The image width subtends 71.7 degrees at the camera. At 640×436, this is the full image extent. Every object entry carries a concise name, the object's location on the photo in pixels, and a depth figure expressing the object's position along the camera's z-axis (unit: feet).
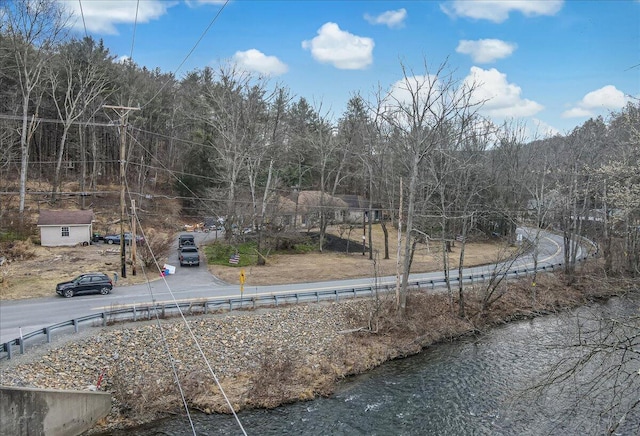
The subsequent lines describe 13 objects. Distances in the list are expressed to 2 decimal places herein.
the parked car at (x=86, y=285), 76.33
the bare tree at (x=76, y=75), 150.61
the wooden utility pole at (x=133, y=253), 79.66
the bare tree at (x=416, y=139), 77.41
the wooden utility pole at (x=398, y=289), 80.61
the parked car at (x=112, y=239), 125.80
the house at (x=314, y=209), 150.24
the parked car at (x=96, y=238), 126.02
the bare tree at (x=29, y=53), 121.70
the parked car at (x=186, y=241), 125.08
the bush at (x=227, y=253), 115.75
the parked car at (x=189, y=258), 108.17
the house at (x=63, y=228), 115.65
